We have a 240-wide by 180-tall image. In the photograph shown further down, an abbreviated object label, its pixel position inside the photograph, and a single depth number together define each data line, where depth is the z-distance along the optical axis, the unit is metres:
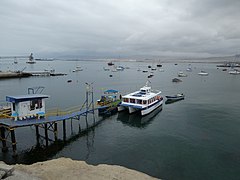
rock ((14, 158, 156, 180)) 18.59
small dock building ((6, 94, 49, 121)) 28.02
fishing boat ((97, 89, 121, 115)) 47.91
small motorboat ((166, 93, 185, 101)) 65.64
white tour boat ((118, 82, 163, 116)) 47.50
